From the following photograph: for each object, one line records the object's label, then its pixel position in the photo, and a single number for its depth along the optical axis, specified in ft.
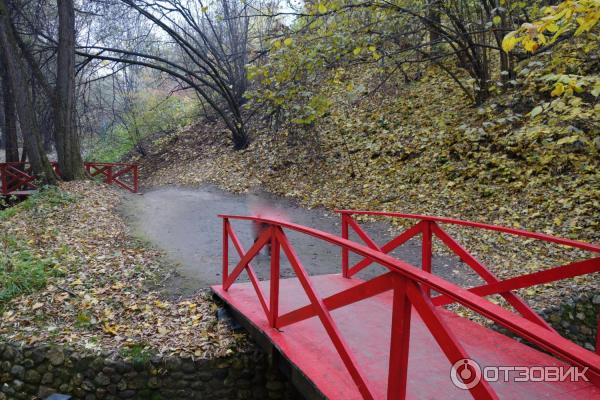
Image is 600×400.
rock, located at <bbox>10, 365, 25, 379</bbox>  15.90
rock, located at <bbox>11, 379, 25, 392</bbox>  16.03
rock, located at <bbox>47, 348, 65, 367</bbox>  15.74
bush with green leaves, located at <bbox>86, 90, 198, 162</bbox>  71.46
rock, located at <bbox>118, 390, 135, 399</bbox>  15.47
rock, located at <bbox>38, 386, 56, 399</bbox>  15.78
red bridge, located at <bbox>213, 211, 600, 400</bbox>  6.07
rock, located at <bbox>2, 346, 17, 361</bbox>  16.02
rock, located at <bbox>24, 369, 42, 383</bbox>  15.79
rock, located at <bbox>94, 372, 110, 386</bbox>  15.42
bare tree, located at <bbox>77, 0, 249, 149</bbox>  50.52
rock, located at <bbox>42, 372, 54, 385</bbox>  15.71
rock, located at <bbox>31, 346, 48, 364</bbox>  15.84
